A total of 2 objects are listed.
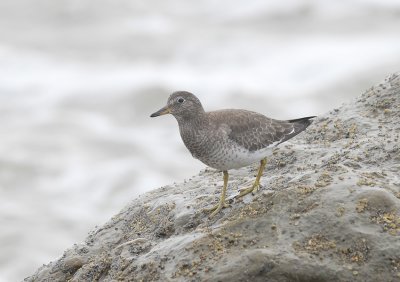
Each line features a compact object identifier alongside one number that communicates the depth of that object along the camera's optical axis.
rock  9.40
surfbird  11.90
